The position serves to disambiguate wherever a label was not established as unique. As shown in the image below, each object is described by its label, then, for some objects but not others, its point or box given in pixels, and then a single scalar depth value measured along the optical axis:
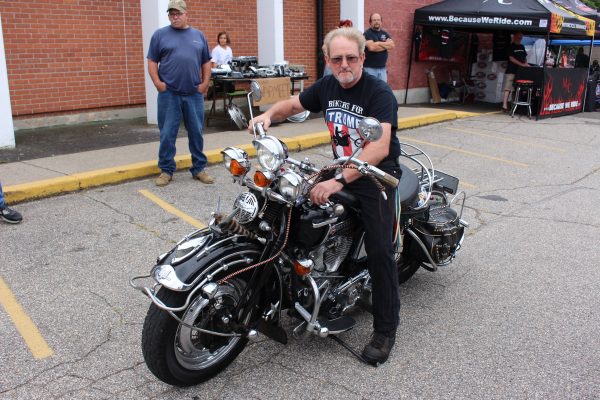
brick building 9.52
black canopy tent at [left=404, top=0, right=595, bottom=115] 12.87
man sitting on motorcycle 3.16
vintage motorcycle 2.92
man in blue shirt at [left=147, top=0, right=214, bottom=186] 6.73
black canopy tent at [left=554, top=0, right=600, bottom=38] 14.75
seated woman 11.28
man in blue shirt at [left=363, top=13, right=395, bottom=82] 11.15
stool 13.76
